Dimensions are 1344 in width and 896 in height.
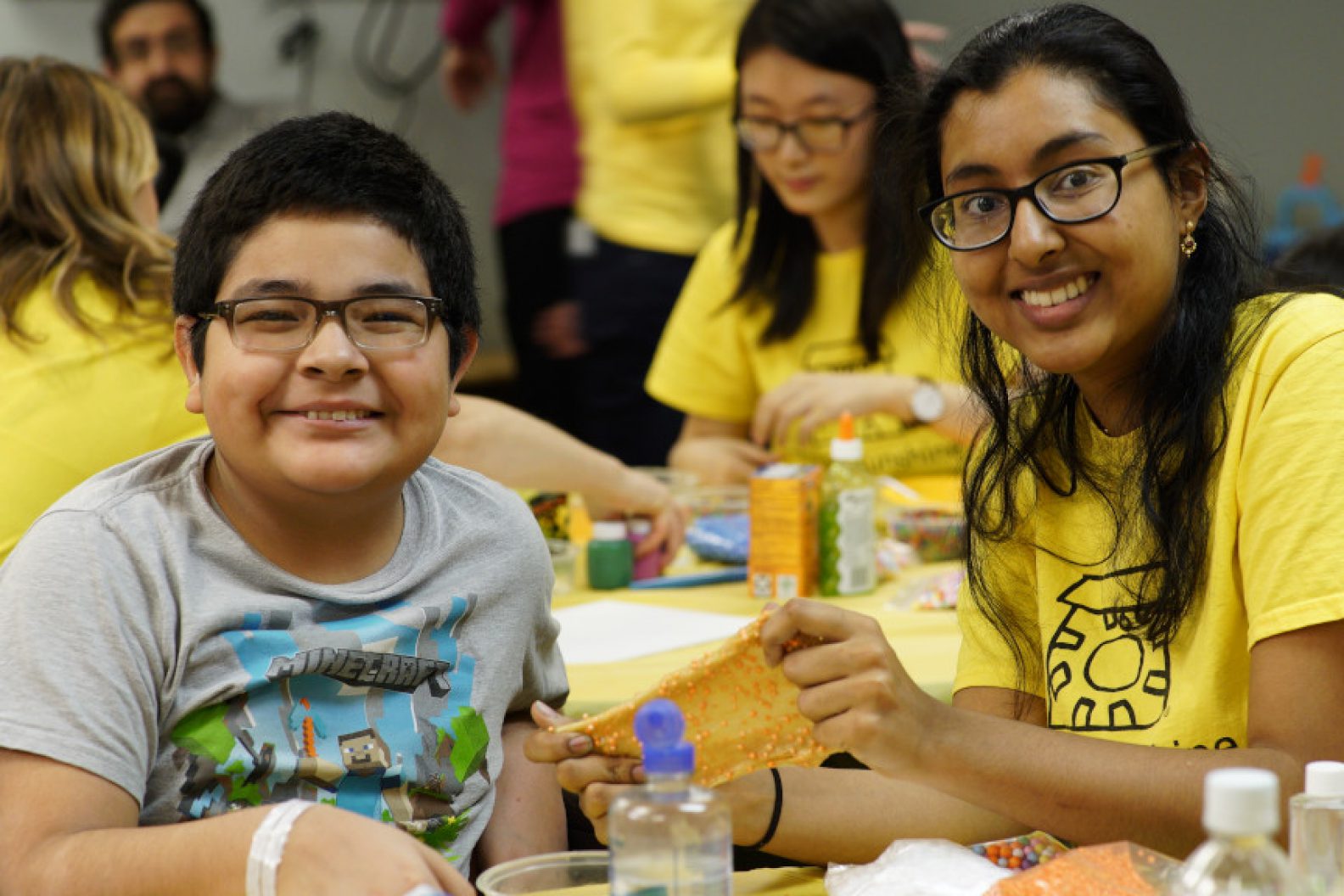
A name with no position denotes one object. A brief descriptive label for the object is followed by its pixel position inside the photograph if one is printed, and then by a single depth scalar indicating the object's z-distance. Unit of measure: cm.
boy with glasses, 131
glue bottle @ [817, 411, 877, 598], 243
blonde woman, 230
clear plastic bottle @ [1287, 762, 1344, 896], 109
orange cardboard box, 242
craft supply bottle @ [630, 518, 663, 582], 266
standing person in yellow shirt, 374
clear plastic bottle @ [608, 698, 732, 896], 110
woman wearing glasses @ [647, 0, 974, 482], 302
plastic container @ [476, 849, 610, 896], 140
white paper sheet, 220
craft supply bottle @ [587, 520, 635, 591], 258
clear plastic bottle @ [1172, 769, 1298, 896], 87
